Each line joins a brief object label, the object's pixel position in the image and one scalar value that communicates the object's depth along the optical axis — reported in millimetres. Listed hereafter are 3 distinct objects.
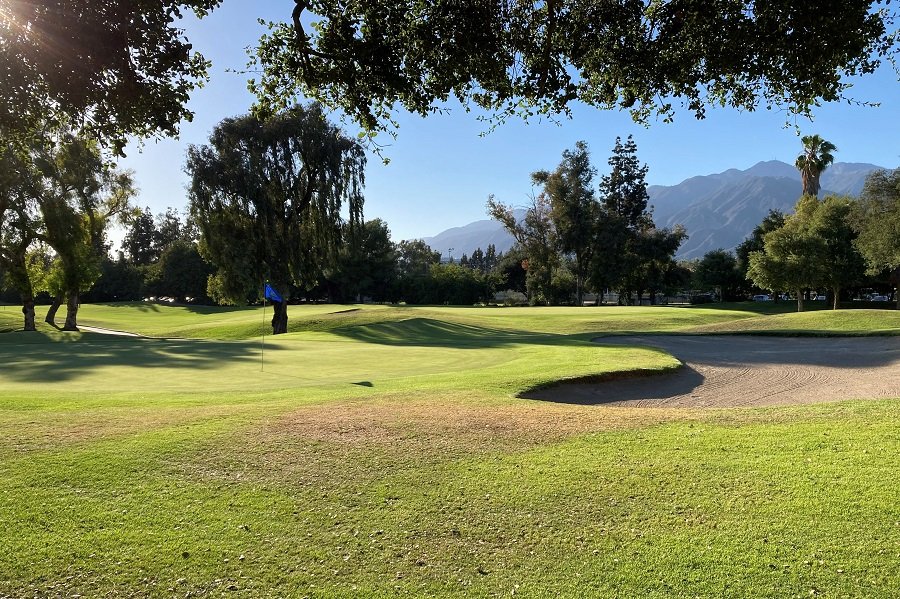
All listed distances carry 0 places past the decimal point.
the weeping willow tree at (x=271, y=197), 34562
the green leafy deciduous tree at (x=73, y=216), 37800
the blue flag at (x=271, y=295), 21703
